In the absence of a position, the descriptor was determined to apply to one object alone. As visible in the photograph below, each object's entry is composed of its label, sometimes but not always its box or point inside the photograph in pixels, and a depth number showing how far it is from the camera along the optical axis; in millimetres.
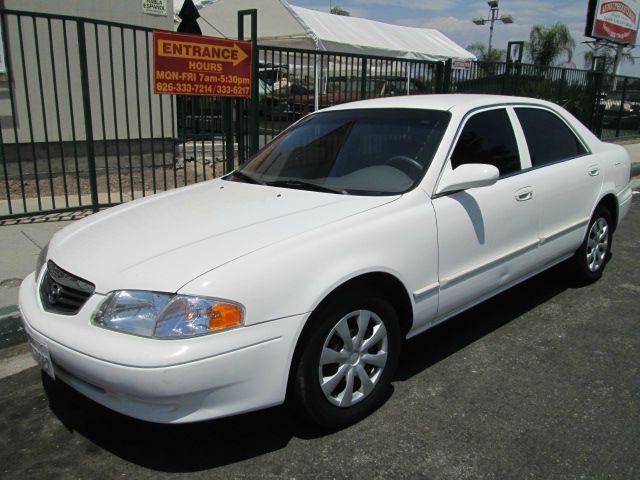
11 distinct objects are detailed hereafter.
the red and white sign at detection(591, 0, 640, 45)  19656
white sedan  2352
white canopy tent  19641
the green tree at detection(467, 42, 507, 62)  42688
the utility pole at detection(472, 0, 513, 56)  34266
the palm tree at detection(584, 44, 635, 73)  30691
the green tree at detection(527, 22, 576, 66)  39219
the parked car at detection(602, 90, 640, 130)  16500
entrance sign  6289
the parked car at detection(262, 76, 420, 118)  8031
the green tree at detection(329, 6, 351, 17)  65875
